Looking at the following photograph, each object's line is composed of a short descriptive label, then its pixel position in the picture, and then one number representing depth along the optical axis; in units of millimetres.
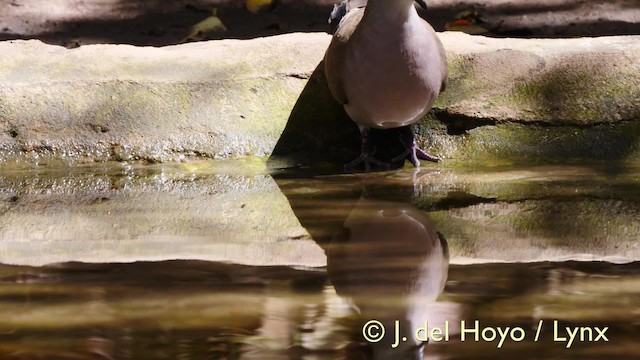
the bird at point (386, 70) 8531
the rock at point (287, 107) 9219
